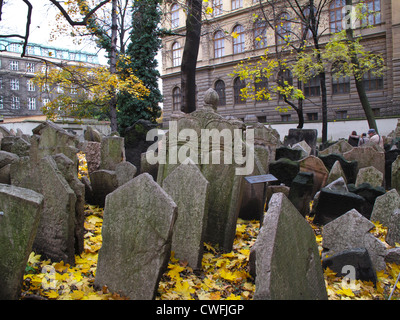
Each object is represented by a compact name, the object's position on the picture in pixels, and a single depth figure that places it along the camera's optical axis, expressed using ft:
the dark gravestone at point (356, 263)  10.91
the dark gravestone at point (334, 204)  15.87
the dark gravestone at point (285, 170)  20.74
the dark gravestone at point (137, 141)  28.27
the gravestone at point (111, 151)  23.13
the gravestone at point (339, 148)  34.35
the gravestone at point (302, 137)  41.93
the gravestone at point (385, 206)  15.92
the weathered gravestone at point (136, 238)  8.83
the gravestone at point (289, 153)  26.50
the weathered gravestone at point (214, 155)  13.87
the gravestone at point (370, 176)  21.06
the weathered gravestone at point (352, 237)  12.20
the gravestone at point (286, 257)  6.54
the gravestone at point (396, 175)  21.17
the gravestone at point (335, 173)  21.53
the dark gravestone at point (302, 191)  17.40
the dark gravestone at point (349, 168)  24.09
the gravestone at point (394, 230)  13.87
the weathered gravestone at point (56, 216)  10.59
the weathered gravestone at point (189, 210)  11.41
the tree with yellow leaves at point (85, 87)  40.93
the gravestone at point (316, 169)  22.29
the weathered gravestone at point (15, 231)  8.13
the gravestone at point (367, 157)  26.21
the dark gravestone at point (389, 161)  26.56
